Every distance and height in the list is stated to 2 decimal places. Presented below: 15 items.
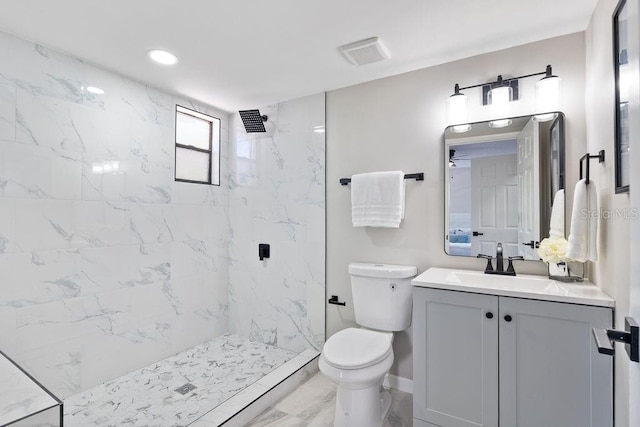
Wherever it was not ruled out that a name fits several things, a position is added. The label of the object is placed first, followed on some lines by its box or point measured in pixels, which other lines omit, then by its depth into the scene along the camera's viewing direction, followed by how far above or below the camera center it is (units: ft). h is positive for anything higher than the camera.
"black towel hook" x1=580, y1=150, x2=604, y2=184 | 4.92 +0.93
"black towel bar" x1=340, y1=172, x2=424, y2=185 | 7.62 +0.98
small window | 9.69 +2.09
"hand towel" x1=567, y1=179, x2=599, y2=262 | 4.99 -0.04
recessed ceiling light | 6.98 +3.37
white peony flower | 5.67 -0.50
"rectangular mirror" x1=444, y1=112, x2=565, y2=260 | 6.43 +0.75
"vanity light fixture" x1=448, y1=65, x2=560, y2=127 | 6.26 +2.44
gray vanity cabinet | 4.78 -2.20
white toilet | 5.95 -2.42
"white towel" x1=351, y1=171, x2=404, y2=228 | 7.61 +0.45
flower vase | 5.95 -0.91
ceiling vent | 6.51 +3.34
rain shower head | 9.67 +2.79
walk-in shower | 6.46 -0.81
